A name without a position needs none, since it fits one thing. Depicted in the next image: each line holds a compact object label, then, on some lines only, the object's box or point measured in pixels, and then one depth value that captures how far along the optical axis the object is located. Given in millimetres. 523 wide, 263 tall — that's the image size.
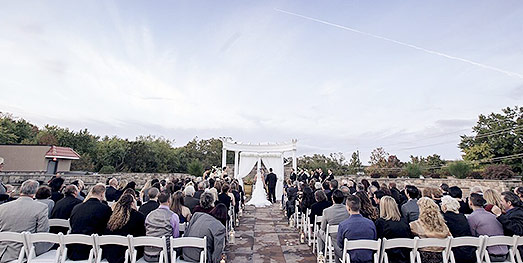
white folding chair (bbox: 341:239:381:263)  2508
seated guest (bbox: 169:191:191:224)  3678
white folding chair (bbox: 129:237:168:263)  2490
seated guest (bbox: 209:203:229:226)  3498
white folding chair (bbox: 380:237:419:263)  2488
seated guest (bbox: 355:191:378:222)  3697
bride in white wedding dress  11280
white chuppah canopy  13820
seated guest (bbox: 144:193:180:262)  2762
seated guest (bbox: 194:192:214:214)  3424
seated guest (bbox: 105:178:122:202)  5000
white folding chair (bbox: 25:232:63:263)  2500
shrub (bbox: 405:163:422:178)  16359
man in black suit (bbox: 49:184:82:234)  3383
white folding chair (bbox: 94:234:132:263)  2506
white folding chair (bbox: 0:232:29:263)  2492
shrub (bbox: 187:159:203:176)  18250
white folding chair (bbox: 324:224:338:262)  3441
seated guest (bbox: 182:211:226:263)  2906
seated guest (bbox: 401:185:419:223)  3699
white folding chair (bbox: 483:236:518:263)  2615
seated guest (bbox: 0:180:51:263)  2693
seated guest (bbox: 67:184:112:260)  2738
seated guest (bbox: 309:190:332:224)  4602
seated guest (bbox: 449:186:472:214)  3947
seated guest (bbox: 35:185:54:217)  3375
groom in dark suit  11312
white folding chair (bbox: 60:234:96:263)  2498
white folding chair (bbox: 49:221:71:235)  3184
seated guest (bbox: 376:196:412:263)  2707
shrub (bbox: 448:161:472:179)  14564
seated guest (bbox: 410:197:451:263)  2637
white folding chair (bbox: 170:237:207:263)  2525
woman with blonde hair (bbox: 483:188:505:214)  3429
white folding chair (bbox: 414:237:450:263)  2494
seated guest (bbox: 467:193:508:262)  2842
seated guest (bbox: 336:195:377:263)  2713
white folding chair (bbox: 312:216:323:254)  4426
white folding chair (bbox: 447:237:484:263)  2555
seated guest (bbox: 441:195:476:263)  2779
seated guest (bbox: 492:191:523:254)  2779
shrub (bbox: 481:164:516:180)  12698
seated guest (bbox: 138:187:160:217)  3389
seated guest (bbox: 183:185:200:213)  4516
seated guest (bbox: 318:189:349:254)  3662
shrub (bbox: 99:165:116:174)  16781
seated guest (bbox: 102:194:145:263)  2686
